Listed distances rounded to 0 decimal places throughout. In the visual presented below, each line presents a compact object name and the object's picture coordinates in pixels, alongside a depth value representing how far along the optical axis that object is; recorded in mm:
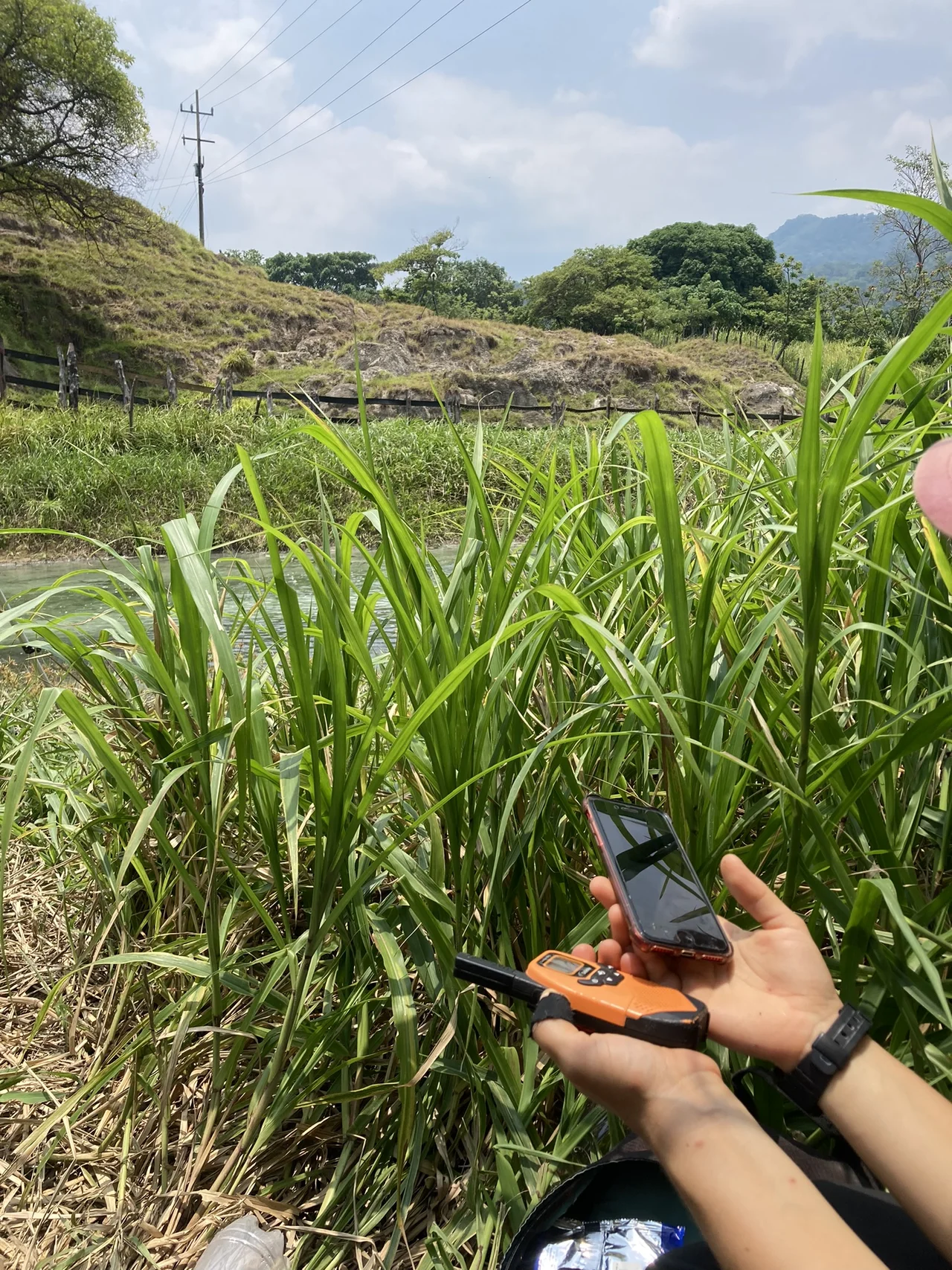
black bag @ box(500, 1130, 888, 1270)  637
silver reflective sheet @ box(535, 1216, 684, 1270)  626
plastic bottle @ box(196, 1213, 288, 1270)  734
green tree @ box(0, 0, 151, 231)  17609
